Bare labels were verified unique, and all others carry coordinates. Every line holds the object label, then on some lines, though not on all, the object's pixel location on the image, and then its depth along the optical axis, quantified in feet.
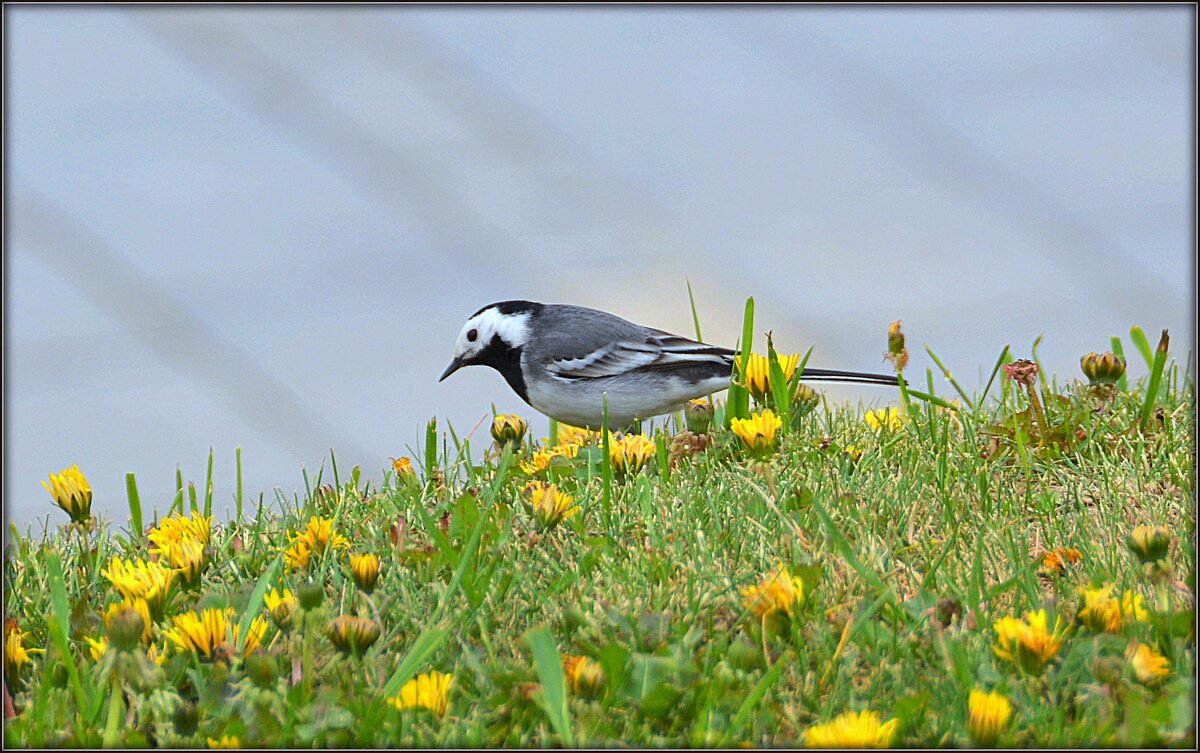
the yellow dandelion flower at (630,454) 26.96
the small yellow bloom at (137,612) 18.40
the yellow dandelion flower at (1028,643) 16.31
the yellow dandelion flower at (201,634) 18.69
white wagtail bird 41.88
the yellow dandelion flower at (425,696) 16.46
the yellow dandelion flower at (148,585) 20.36
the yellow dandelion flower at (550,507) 23.07
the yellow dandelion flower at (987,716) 14.90
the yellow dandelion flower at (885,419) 31.27
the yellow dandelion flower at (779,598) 18.22
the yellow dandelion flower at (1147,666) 16.06
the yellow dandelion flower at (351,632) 18.57
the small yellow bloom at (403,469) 29.02
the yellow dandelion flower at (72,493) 25.03
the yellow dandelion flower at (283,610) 19.77
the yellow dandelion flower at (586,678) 16.52
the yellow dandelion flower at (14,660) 19.84
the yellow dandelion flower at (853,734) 14.12
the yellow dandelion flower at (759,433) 23.99
